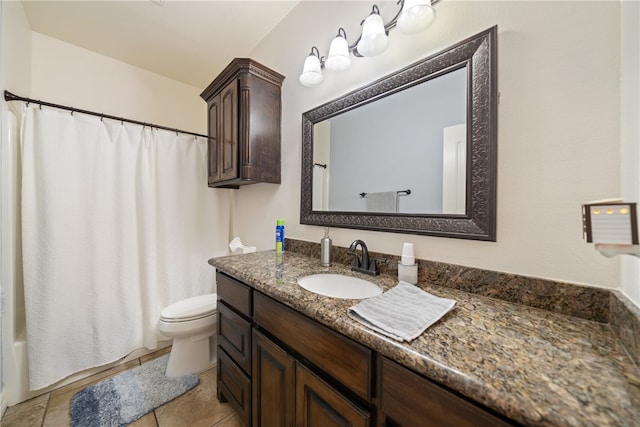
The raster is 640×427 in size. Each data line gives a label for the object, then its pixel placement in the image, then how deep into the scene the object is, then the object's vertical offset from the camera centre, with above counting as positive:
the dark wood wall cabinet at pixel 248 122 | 1.52 +0.61
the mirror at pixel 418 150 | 0.82 +0.27
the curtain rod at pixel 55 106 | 1.31 +0.67
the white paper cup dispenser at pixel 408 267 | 0.93 -0.23
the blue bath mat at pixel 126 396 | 1.28 -1.13
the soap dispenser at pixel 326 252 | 1.23 -0.22
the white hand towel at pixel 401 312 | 0.57 -0.28
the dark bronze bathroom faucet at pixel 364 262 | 1.07 -0.24
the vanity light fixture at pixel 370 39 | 0.89 +0.77
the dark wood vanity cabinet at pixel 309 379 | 0.49 -0.48
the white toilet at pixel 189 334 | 1.54 -0.83
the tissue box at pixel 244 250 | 1.77 -0.29
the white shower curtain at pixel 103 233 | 1.45 -0.16
